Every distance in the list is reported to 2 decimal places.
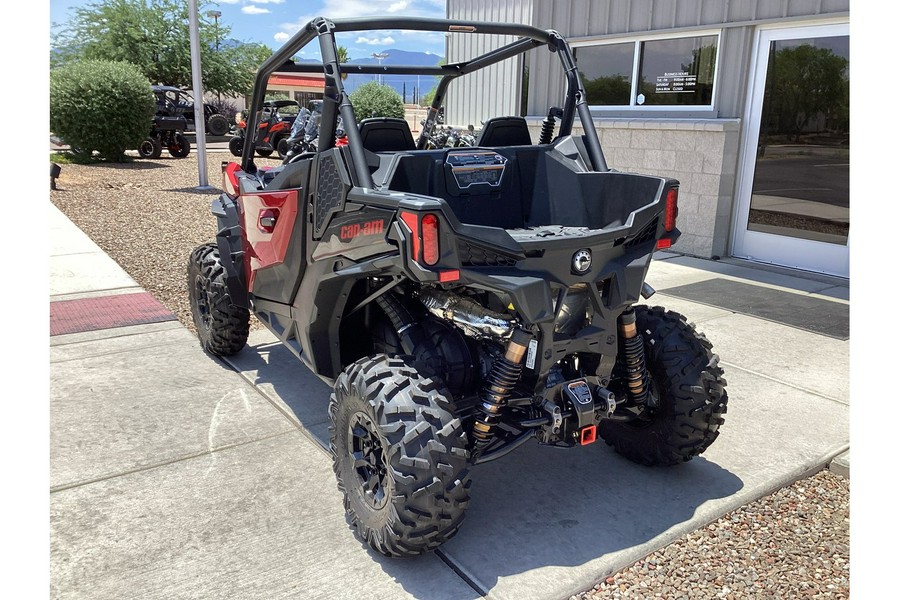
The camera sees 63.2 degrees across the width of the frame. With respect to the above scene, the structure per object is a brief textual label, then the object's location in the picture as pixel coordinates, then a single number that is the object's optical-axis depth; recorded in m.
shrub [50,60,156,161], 16.31
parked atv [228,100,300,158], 18.97
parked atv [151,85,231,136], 20.27
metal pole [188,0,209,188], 12.23
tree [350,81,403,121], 24.53
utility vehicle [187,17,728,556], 2.66
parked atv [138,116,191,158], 18.38
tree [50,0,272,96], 31.08
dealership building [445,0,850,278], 7.52
